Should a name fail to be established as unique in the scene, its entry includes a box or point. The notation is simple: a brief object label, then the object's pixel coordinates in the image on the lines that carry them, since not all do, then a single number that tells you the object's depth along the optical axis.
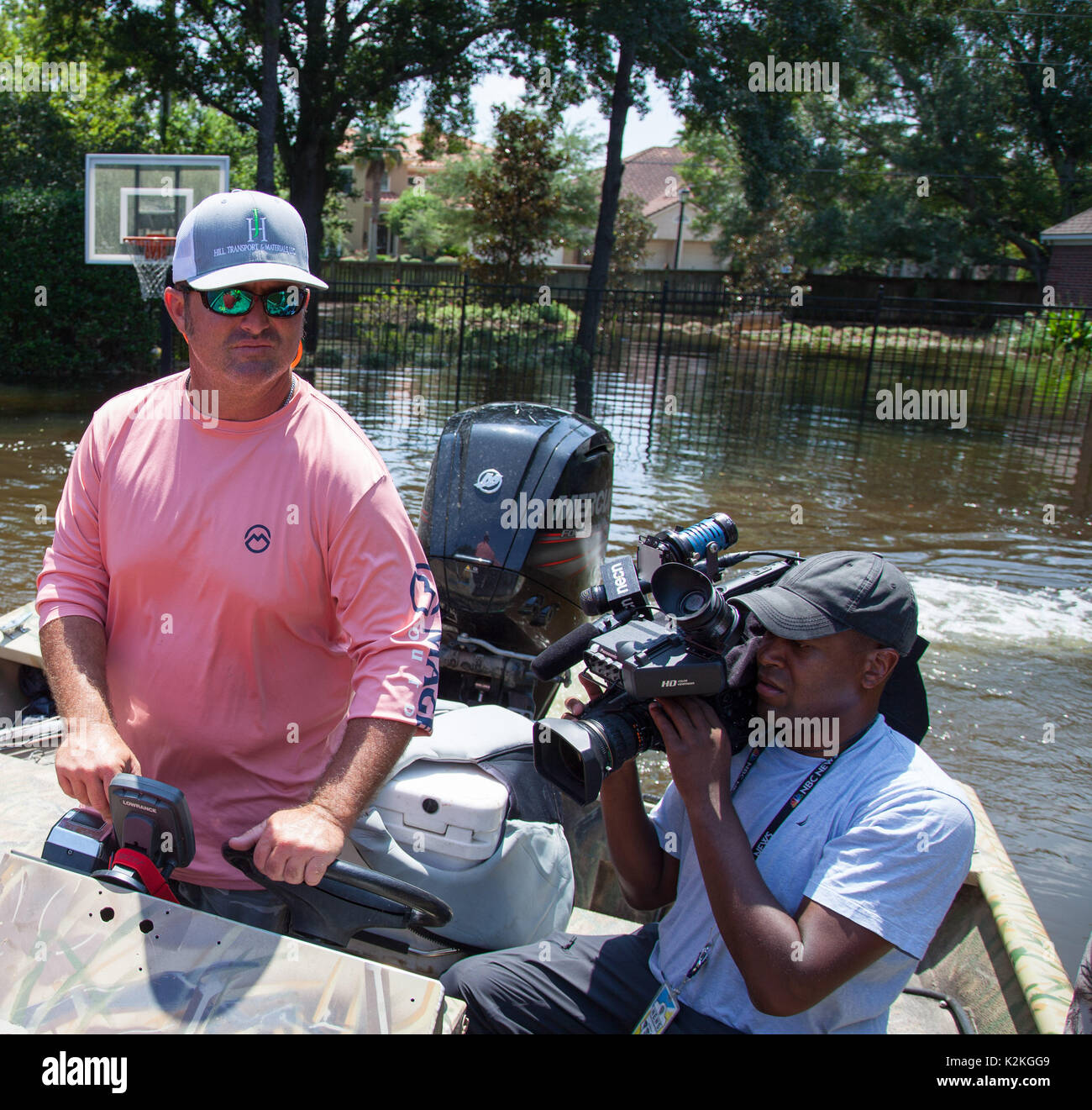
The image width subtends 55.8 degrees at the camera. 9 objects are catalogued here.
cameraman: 1.83
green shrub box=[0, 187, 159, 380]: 14.37
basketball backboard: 10.32
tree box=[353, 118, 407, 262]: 22.31
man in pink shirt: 1.92
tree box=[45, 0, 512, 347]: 18.23
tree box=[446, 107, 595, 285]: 21.75
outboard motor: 3.92
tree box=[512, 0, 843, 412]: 16.77
